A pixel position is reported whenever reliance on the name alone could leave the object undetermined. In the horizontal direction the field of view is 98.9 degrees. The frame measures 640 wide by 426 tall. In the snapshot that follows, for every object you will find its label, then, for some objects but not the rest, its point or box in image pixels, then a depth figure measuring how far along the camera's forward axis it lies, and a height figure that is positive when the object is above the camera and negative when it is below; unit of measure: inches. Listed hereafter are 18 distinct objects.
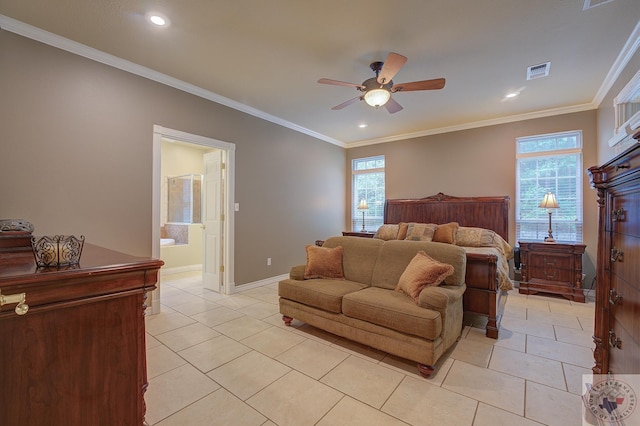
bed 107.9 -7.6
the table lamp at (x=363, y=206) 236.1 +5.9
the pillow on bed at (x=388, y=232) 201.3 -14.4
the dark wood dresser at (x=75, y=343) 28.9 -15.5
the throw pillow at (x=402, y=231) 194.1 -13.0
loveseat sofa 83.7 -30.4
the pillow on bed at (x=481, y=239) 167.3 -16.3
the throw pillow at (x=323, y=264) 123.3 -23.3
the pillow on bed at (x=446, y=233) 176.2 -13.3
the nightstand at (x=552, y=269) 152.6 -32.0
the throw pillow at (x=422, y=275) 95.0 -22.1
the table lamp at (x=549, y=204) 160.4 +5.5
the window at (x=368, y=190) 246.2 +20.8
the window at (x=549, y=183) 168.1 +19.1
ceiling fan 101.0 +50.2
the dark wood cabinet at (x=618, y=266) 47.3 -10.6
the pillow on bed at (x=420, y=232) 182.5 -12.8
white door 166.6 -4.8
